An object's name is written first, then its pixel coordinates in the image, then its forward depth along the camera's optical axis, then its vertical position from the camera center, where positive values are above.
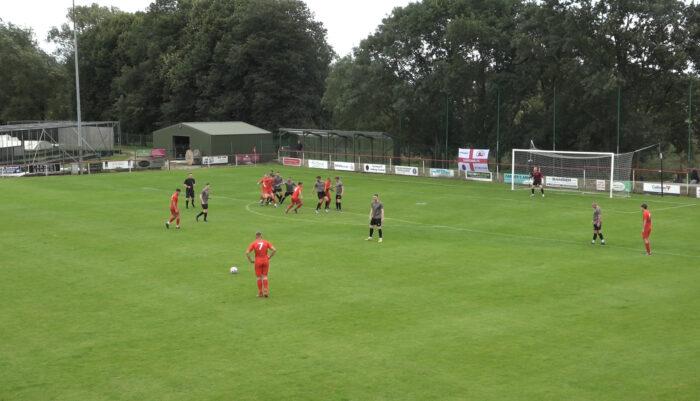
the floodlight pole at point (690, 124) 51.64 +2.20
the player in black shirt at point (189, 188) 41.62 -1.61
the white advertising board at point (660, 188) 48.56 -1.99
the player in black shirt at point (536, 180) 47.78 -1.43
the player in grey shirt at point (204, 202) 36.69 -2.09
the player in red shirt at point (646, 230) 28.25 -2.69
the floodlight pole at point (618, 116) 55.27 +2.96
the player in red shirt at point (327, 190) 40.72 -1.71
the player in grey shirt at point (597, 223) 30.21 -2.59
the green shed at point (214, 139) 75.94 +1.97
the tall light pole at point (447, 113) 67.38 +3.85
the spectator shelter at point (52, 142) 68.99 +1.67
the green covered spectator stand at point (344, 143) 69.75 +1.39
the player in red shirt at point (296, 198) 39.72 -2.12
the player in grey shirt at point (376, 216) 30.91 -2.36
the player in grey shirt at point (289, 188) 43.47 -1.70
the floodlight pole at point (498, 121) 63.84 +3.04
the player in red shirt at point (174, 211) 33.78 -2.35
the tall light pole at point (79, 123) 62.82 +2.91
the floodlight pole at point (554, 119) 60.43 +3.01
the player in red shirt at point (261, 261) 20.98 -2.82
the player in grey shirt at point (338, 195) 40.81 -1.99
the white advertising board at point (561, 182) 52.06 -1.70
